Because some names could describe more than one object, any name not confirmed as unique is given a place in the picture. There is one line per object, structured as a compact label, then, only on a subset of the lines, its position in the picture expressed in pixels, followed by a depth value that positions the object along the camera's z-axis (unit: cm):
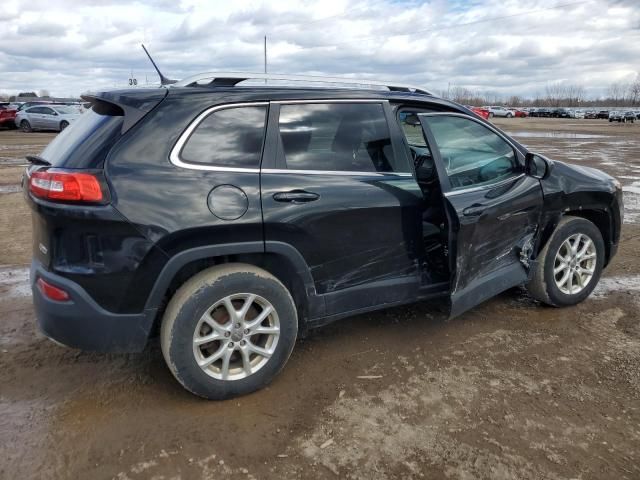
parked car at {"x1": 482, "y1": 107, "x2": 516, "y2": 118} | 6947
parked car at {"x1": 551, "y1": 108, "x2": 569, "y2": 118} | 7700
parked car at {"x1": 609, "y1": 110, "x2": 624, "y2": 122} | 5644
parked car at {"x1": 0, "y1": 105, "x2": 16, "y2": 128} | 2842
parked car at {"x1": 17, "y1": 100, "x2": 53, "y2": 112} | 2789
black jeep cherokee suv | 277
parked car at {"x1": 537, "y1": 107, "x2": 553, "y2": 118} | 7862
